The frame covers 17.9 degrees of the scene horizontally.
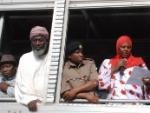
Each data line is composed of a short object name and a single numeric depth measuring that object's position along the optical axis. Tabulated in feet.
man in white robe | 14.30
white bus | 13.98
